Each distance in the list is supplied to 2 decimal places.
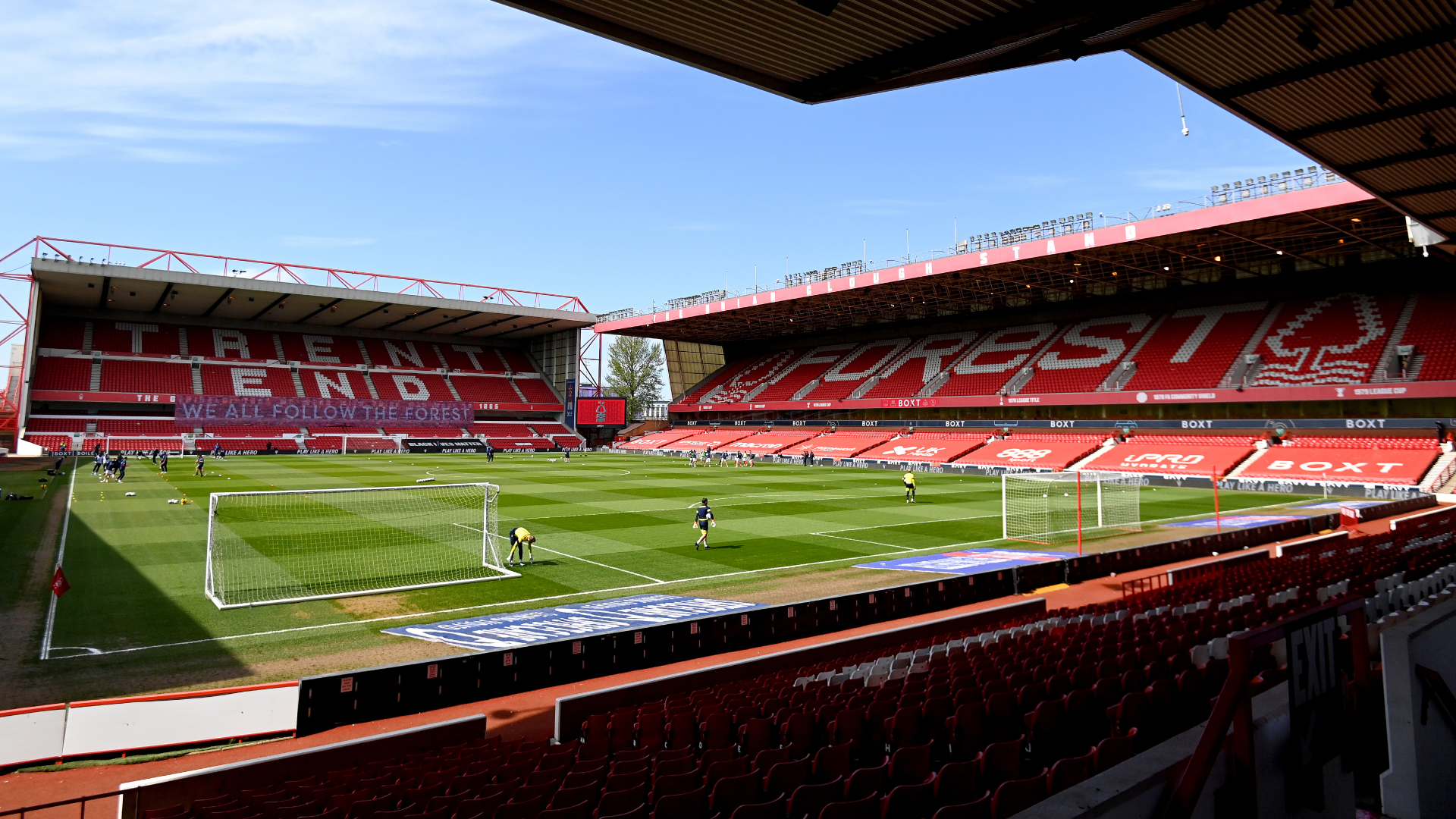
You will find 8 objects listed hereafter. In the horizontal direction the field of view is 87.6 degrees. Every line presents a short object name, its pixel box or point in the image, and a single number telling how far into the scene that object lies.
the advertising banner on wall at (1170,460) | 40.34
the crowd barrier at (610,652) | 9.00
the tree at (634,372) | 110.88
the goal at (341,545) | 16.36
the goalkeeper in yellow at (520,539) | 18.12
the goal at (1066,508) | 23.91
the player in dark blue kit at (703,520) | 20.52
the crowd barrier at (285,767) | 5.92
